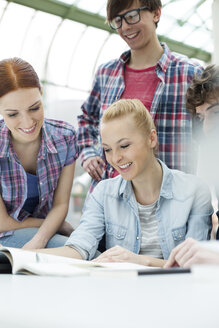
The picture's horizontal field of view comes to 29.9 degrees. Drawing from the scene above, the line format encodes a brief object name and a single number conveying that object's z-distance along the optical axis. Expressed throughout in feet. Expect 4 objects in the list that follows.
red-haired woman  5.30
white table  1.01
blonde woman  4.63
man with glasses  5.63
